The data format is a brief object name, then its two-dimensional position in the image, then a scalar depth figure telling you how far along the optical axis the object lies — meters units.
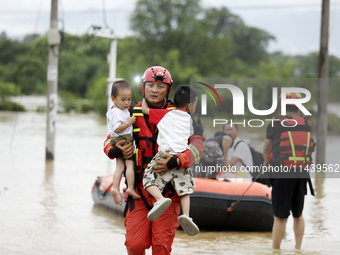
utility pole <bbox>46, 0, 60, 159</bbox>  27.67
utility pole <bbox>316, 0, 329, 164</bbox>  26.84
